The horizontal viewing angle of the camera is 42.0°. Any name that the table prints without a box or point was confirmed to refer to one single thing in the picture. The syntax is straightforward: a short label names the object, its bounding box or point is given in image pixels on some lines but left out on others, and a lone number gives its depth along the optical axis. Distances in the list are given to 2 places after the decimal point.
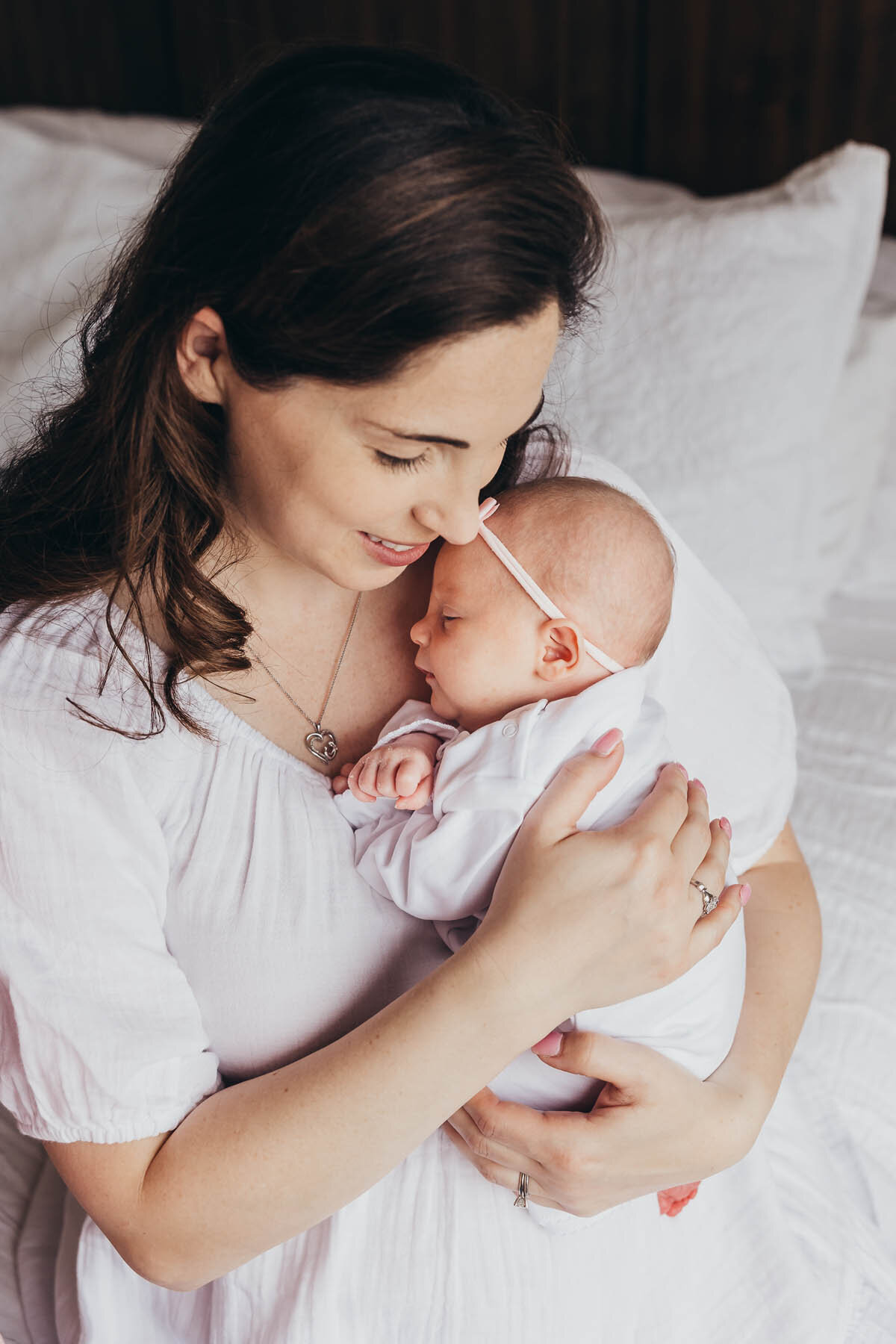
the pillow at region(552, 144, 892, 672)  1.64
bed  1.40
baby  0.98
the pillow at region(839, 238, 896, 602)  1.87
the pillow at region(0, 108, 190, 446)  1.72
